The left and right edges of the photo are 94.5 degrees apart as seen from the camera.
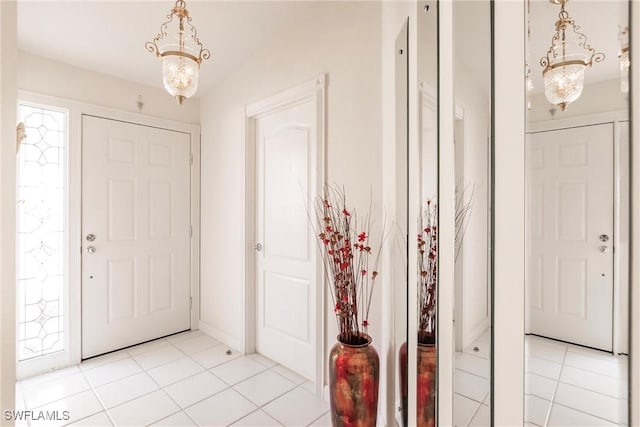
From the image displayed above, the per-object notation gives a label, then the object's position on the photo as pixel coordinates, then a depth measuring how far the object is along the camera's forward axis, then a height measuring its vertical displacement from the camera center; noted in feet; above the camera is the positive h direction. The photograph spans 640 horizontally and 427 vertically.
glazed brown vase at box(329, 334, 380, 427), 4.69 -2.79
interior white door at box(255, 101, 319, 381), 7.24 -0.71
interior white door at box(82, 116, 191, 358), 8.79 -0.72
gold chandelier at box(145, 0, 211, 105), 5.47 +2.68
